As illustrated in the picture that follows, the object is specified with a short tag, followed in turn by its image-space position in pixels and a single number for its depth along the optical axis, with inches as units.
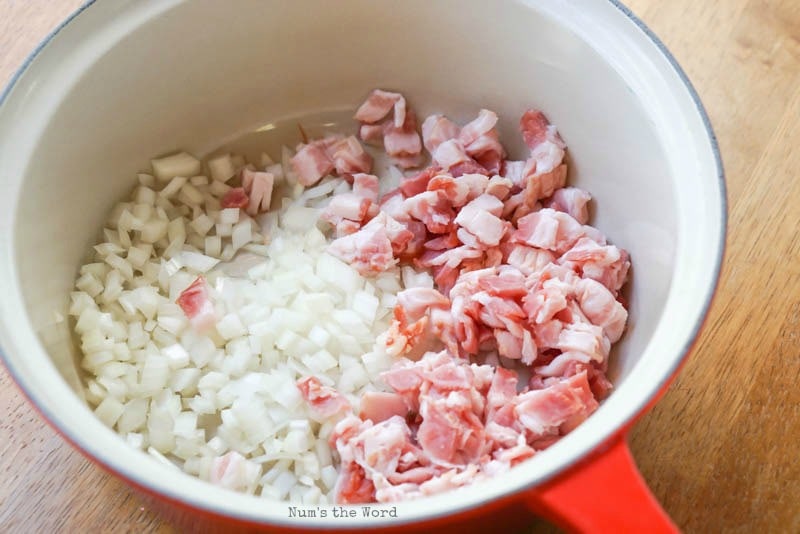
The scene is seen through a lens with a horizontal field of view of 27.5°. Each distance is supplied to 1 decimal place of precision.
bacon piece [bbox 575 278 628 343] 15.8
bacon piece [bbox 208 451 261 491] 15.4
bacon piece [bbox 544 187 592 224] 16.8
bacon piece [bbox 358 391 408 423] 15.8
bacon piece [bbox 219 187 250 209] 17.5
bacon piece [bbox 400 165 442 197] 17.2
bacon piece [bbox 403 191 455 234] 16.9
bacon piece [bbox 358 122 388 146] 17.9
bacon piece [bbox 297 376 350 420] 15.8
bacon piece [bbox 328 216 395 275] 16.8
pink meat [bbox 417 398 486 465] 15.1
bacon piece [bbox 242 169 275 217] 17.6
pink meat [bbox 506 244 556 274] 16.5
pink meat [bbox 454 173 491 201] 17.0
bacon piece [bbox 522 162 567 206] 16.8
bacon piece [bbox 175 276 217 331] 16.5
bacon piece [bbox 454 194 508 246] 16.6
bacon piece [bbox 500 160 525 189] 17.2
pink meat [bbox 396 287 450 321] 16.4
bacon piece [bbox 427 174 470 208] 16.9
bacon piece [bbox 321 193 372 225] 17.1
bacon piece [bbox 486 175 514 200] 17.0
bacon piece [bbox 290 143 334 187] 17.7
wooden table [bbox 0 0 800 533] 15.5
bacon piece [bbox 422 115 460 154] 17.5
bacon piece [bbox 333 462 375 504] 15.2
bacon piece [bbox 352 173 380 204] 17.4
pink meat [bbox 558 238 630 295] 16.1
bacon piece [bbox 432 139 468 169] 17.2
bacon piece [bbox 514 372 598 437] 15.1
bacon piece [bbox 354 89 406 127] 17.8
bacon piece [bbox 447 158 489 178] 17.2
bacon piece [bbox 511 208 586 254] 16.4
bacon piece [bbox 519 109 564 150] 17.0
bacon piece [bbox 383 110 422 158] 17.7
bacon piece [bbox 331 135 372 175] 17.7
